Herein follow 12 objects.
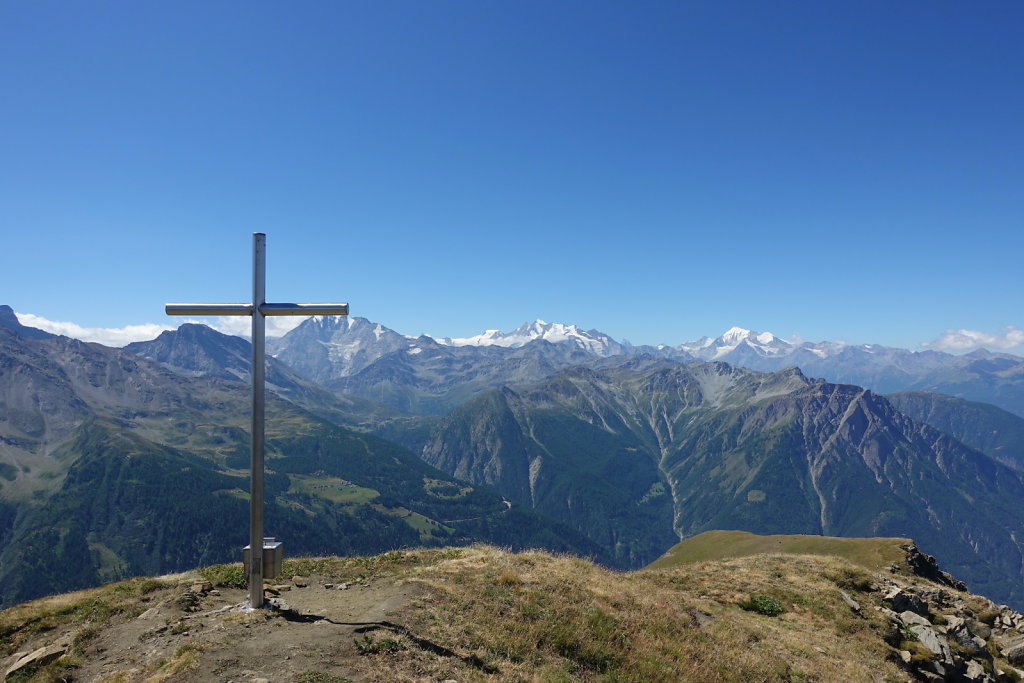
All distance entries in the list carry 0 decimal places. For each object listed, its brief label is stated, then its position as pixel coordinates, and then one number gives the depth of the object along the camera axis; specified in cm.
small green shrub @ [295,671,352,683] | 1188
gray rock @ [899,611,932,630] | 2589
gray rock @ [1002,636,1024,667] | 2619
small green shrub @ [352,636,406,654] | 1357
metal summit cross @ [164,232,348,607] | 1672
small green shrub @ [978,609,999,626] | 3064
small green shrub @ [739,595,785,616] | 2564
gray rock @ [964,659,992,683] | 2192
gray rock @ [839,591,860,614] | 2655
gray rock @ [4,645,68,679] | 1478
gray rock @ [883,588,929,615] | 2867
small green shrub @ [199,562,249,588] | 2189
